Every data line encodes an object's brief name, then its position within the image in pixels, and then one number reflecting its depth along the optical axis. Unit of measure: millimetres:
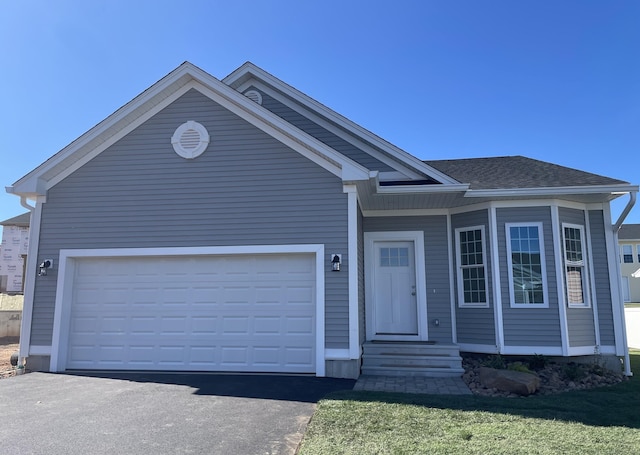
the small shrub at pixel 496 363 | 8023
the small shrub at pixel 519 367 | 7834
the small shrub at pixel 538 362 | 8398
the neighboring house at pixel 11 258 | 34500
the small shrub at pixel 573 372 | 7719
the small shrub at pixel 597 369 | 8170
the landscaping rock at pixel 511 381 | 6660
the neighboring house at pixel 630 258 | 34469
